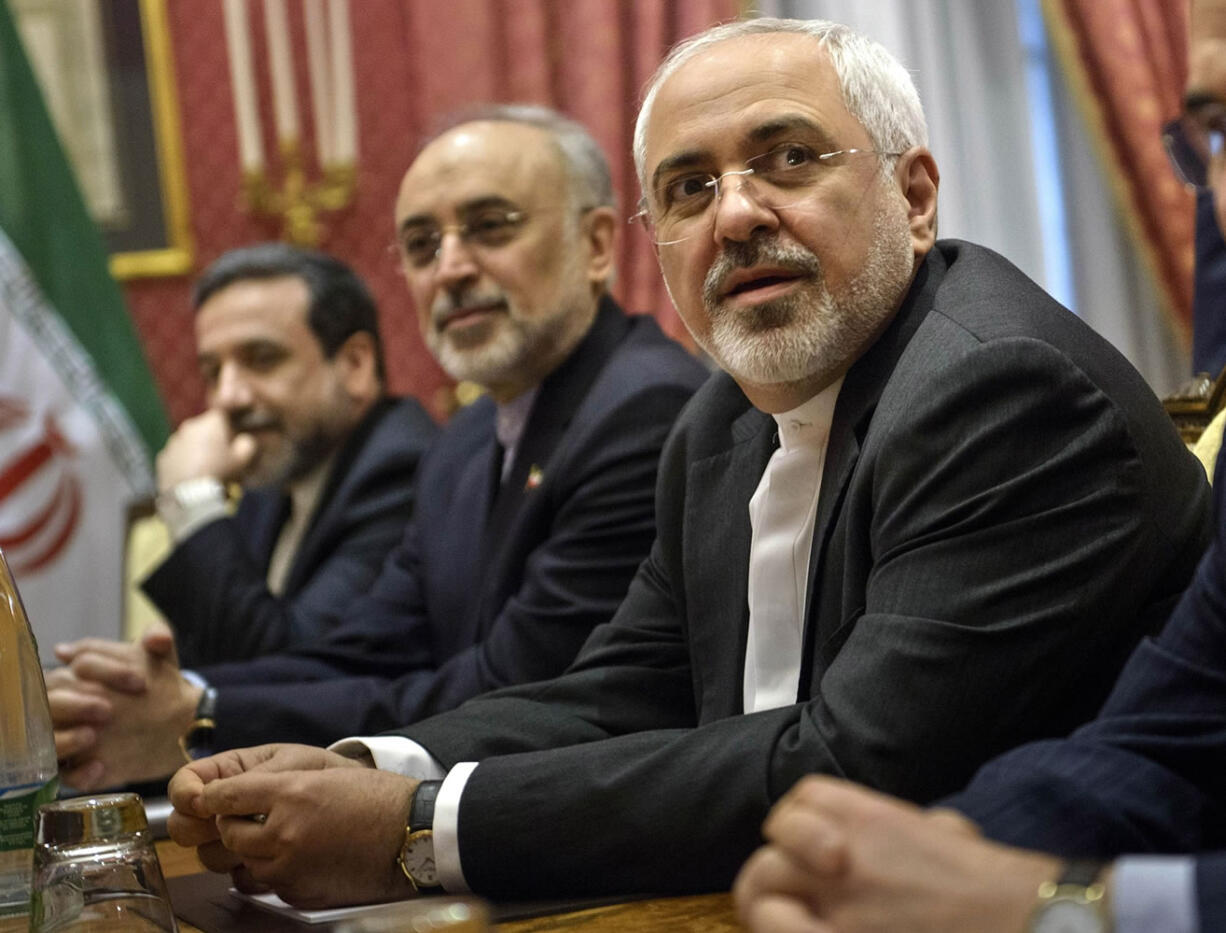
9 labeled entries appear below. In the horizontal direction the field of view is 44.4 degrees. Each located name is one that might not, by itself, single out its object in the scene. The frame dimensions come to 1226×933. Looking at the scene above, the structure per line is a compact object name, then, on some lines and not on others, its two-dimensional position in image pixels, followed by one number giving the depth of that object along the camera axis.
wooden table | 1.38
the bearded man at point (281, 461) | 3.50
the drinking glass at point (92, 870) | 1.28
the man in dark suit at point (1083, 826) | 0.95
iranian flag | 4.30
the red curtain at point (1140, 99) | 4.18
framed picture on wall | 4.87
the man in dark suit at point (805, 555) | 1.50
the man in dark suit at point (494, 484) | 2.69
